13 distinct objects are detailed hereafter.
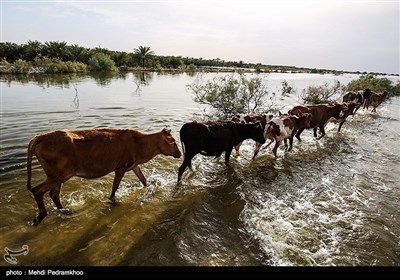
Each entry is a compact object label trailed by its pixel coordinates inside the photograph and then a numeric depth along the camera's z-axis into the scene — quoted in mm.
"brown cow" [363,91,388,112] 19734
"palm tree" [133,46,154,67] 60944
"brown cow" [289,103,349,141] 11812
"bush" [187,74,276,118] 15352
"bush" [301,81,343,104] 21312
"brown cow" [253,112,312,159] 9375
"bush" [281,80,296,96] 25297
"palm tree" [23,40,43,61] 48812
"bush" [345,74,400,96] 30016
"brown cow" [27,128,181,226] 4574
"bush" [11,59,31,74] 35219
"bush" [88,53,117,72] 45969
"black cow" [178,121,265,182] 7086
